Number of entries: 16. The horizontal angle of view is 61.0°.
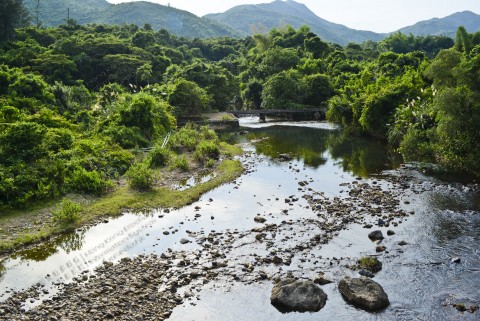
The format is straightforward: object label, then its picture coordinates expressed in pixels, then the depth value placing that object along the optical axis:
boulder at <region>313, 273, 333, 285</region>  17.61
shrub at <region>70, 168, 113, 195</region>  28.92
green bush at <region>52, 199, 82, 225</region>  24.11
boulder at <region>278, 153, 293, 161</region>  43.22
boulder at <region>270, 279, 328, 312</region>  15.95
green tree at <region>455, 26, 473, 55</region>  64.79
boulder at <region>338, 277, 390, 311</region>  15.66
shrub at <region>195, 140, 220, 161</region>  40.47
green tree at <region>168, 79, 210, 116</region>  70.50
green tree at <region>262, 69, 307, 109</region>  81.75
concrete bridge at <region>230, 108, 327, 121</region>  78.88
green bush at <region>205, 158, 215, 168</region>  38.48
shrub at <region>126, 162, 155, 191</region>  29.77
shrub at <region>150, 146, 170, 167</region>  37.56
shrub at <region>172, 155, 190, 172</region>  36.56
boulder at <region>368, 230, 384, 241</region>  21.77
